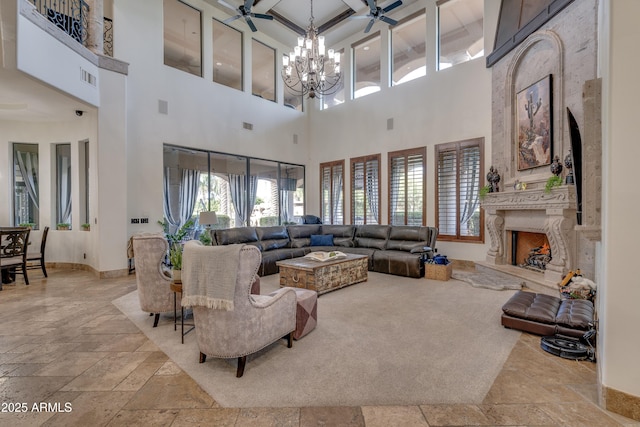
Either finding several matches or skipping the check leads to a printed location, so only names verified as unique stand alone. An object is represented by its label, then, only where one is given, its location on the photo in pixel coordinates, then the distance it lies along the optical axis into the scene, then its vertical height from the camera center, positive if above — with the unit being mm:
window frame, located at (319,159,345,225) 9297 +779
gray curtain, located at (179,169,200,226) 7176 +440
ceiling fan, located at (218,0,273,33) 5926 +4057
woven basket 5609 -1140
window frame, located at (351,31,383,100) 8469 +4473
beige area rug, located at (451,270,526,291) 4984 -1235
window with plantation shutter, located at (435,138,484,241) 6691 +499
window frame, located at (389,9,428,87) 7523 +4760
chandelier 5465 +2885
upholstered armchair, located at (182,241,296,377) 2285 -789
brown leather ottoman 2879 -1063
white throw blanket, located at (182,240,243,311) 2240 -496
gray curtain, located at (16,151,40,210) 6848 +925
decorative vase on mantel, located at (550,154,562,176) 4789 +713
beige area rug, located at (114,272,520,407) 2166 -1315
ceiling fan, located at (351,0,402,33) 6199 +4149
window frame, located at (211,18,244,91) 7793 +4326
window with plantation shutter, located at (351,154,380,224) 8469 +628
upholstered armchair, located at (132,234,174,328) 3354 -756
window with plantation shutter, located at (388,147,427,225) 7590 +649
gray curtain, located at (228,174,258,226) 8211 +456
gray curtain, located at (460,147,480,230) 6695 +520
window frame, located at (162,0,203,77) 6996 +4158
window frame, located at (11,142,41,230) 6785 +518
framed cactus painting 5047 +1544
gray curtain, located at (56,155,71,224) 6996 +448
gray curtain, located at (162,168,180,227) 6887 +302
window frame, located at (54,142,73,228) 6965 +753
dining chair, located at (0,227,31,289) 5117 -669
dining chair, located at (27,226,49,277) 5695 -901
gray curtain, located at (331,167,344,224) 9344 +442
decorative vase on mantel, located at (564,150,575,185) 4500 +649
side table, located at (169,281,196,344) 3041 -956
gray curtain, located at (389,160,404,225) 8008 +682
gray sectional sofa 6078 -708
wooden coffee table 4688 -1019
